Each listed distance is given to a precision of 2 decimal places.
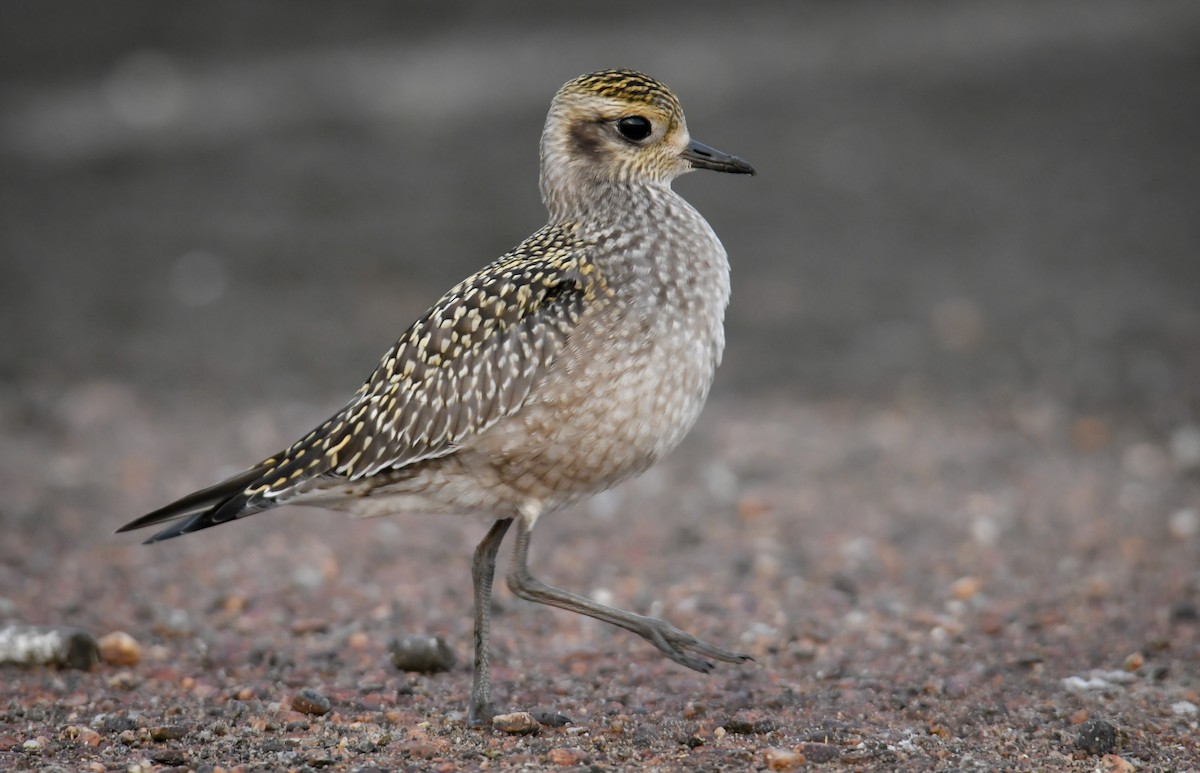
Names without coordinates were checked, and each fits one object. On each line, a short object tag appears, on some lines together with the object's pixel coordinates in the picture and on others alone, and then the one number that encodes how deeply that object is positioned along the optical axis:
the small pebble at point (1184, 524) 17.22
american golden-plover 11.16
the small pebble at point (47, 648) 12.73
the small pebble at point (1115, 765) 10.37
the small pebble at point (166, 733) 10.93
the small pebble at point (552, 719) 11.34
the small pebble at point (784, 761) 10.23
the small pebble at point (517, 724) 11.16
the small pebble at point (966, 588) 15.58
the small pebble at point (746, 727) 11.15
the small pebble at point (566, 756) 10.42
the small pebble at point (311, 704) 11.56
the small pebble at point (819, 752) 10.39
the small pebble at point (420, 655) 12.89
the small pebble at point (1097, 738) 10.71
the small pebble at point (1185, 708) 11.72
